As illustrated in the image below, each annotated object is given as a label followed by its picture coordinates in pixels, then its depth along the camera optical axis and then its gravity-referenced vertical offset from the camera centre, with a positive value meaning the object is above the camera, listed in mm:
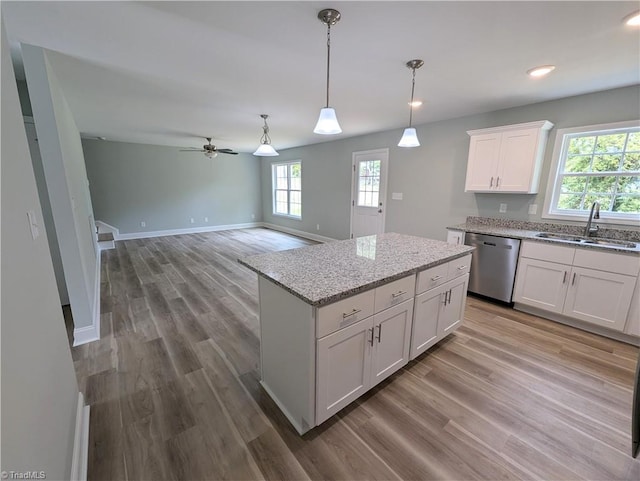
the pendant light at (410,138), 2372 +453
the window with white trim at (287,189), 7266 -43
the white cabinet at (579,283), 2404 -911
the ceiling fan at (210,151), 5334 +725
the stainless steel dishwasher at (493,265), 3011 -893
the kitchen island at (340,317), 1393 -779
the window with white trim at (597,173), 2727 +195
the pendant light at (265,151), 3545 +485
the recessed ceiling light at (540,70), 2257 +1048
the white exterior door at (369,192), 5012 -71
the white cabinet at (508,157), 3057 +399
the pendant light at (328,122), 1866 +463
